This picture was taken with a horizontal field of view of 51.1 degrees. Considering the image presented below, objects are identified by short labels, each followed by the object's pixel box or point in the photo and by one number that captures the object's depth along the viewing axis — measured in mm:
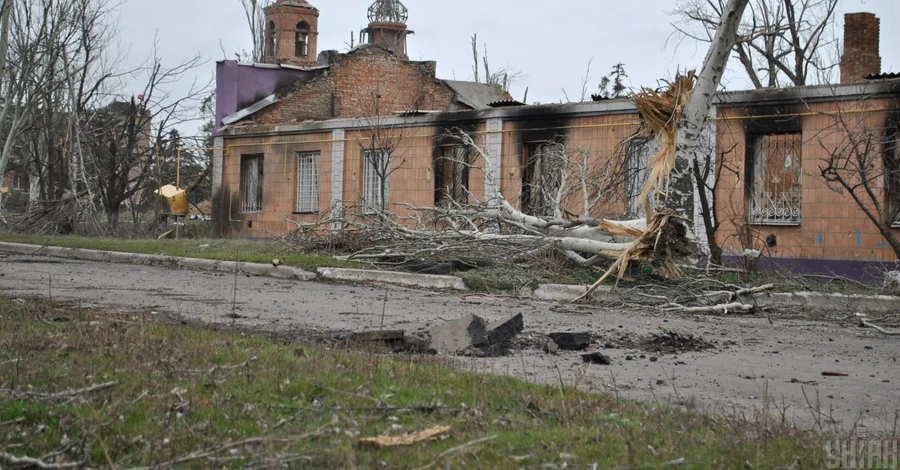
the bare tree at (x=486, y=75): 52166
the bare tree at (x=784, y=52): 36875
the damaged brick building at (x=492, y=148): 18125
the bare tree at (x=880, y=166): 17109
